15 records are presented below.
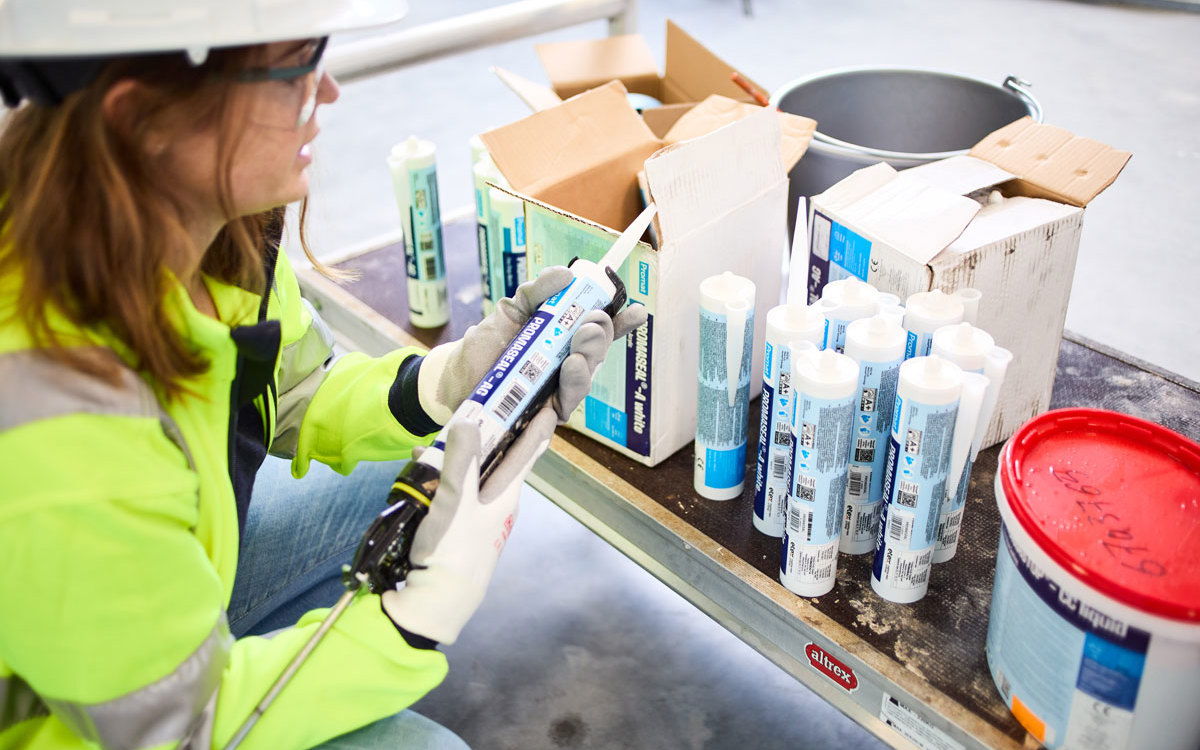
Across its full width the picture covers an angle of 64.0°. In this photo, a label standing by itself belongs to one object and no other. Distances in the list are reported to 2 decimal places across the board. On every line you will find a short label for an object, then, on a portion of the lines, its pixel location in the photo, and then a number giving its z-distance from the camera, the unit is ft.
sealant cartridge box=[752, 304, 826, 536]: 3.37
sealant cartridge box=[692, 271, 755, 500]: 3.65
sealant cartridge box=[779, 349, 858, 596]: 3.14
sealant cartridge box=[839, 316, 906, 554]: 3.28
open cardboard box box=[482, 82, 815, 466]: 3.83
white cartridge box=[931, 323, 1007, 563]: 3.21
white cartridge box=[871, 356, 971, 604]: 3.03
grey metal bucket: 5.44
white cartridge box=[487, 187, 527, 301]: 4.75
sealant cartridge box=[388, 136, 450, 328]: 4.94
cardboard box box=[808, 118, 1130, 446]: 3.76
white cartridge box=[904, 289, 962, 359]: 3.48
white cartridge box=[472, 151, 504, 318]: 4.91
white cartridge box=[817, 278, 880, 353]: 3.59
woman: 2.52
